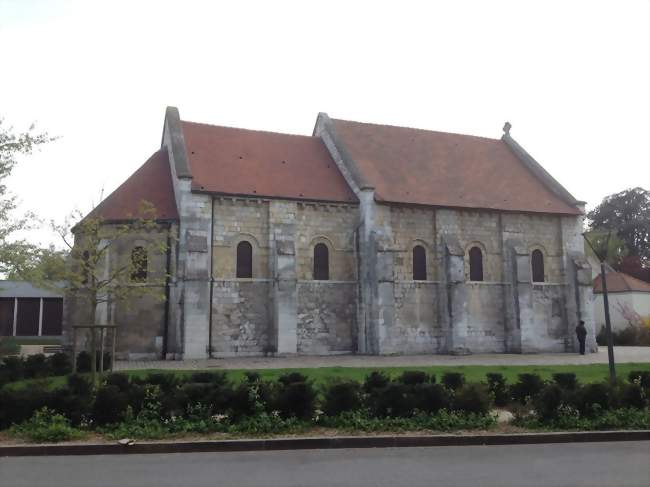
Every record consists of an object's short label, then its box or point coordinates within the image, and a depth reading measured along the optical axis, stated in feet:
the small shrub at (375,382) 37.35
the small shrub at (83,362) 61.05
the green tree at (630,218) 196.95
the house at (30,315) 134.00
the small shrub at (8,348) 82.19
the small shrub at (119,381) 35.32
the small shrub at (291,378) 37.14
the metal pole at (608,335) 45.56
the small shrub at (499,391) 40.93
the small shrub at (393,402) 34.81
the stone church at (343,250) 81.51
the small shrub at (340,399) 34.50
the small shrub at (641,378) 40.45
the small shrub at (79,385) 34.53
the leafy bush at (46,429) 29.91
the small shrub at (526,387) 40.09
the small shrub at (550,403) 34.50
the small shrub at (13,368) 51.75
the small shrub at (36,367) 56.34
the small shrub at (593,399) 35.01
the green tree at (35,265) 52.29
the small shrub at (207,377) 38.58
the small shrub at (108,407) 32.58
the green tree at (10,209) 53.35
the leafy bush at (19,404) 32.27
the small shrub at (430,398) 35.03
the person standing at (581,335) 92.73
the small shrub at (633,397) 36.83
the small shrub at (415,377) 39.78
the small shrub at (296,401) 34.24
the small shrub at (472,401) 35.27
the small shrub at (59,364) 58.39
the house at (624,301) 134.82
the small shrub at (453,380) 39.63
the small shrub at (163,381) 36.14
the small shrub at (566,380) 37.93
